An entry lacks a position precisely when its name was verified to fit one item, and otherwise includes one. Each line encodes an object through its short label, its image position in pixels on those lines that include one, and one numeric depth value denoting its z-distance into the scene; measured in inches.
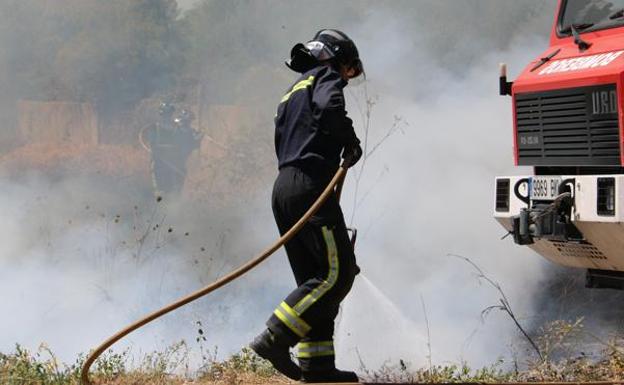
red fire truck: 519.6
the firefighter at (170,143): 1151.4
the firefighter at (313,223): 411.9
